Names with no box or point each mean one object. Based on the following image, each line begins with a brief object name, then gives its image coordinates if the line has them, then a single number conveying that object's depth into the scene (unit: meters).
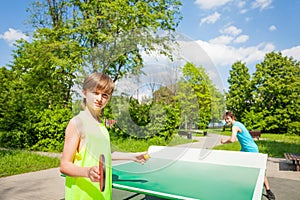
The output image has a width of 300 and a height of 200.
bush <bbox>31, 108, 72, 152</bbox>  9.65
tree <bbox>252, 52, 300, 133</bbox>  29.78
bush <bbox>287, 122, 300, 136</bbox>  23.28
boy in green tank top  1.25
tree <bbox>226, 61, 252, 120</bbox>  33.06
